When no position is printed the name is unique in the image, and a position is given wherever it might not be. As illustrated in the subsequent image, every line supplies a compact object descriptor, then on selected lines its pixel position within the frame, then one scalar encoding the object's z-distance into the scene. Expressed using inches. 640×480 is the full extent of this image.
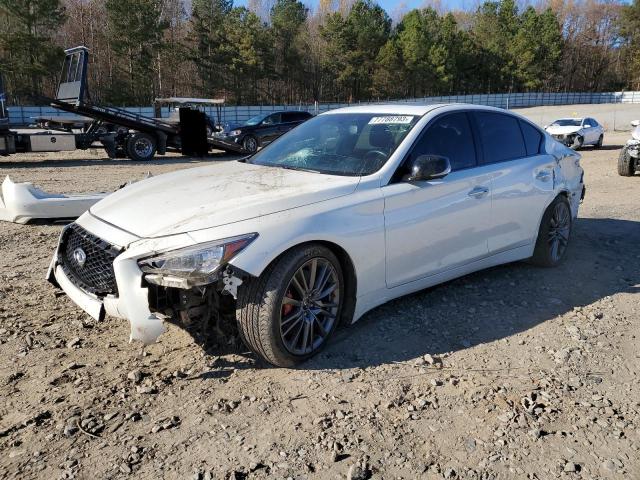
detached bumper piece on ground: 263.1
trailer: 614.5
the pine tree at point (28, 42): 1744.6
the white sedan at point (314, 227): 125.0
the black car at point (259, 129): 824.3
